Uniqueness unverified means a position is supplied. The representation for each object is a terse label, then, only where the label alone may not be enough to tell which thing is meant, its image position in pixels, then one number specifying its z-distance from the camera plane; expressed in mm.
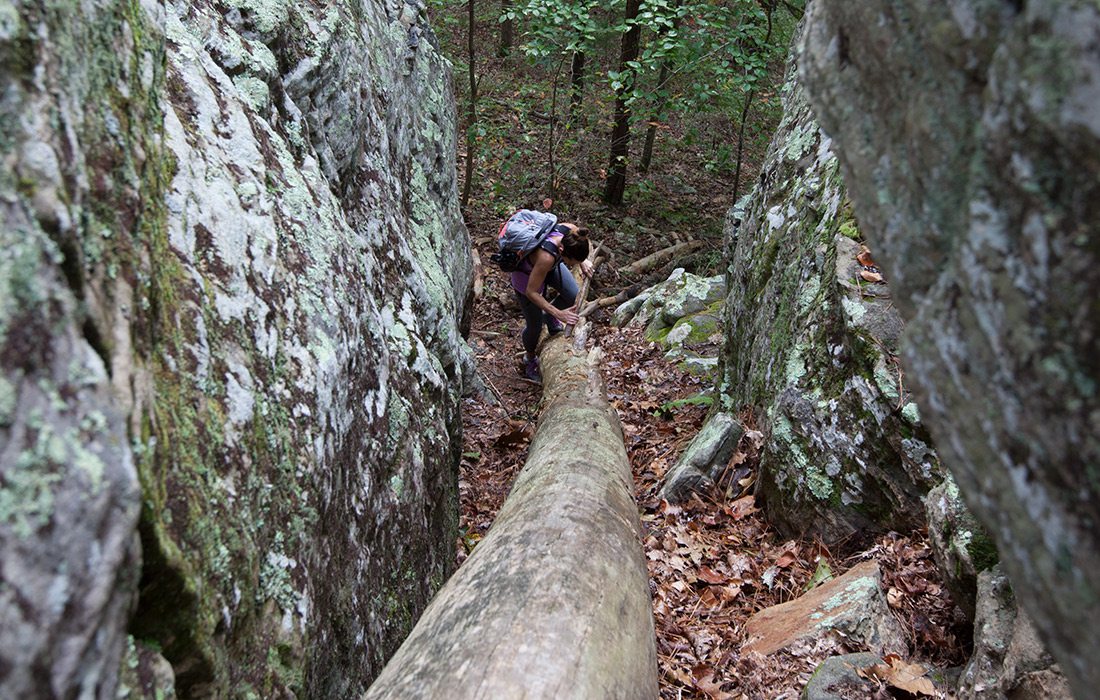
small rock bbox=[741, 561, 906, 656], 3400
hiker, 7168
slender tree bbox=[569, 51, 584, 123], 13045
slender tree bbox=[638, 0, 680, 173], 10406
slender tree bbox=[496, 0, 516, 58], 17227
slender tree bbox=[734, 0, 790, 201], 10133
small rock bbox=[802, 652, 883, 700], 3035
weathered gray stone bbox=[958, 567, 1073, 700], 2441
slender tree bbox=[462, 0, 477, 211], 11091
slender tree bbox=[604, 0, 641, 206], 12133
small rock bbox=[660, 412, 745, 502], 5352
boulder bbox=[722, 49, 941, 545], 4117
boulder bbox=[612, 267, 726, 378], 8320
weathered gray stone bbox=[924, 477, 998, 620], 3139
